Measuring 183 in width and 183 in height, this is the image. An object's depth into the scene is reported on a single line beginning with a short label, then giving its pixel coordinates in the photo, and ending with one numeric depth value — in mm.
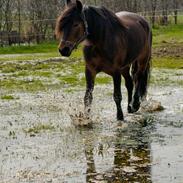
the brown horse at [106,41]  13413
